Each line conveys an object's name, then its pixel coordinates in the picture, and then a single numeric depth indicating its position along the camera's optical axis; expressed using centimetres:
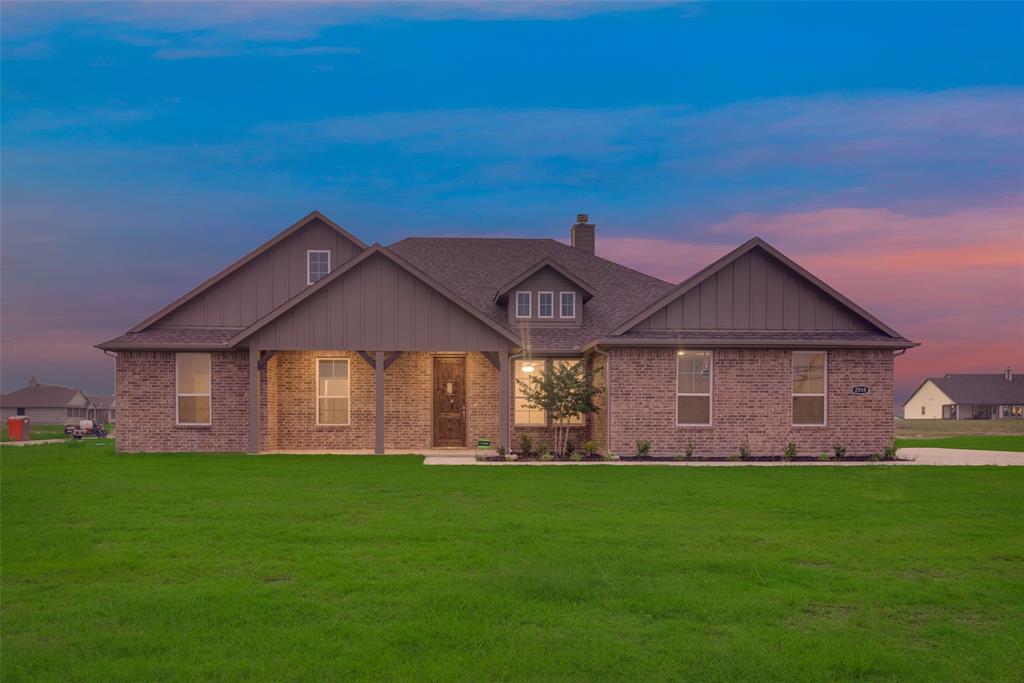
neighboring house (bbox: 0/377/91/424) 9812
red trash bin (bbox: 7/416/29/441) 3422
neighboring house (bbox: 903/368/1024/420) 10187
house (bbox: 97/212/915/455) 2177
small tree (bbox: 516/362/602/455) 2144
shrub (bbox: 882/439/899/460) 2162
